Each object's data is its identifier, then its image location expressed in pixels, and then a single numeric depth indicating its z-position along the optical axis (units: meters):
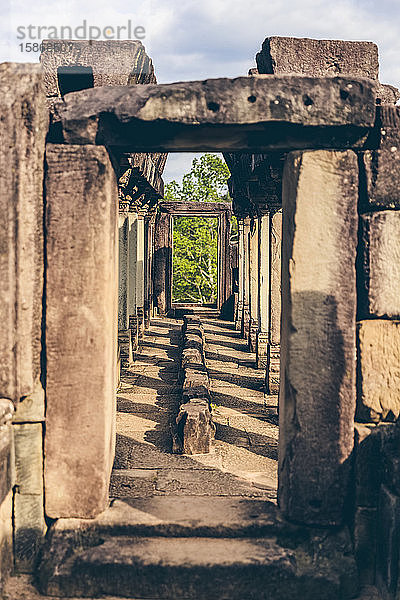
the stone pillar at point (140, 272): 11.04
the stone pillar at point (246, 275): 12.20
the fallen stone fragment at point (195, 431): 5.37
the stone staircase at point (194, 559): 3.15
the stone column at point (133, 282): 9.98
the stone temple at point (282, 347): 3.18
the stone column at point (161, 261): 17.59
